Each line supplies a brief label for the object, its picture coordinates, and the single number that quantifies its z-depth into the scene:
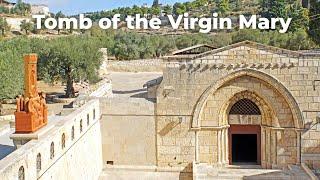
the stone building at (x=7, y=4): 125.05
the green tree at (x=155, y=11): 115.92
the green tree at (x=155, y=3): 138.75
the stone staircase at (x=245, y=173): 17.66
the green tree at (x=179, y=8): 118.19
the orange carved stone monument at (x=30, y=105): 11.21
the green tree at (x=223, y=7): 107.45
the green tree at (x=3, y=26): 81.88
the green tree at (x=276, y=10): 74.73
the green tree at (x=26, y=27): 91.44
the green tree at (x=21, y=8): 114.73
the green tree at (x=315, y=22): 37.78
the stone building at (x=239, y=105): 17.94
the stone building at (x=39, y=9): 143.34
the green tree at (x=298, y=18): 62.81
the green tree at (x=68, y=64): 36.94
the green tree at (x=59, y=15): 117.38
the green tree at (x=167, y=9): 120.72
